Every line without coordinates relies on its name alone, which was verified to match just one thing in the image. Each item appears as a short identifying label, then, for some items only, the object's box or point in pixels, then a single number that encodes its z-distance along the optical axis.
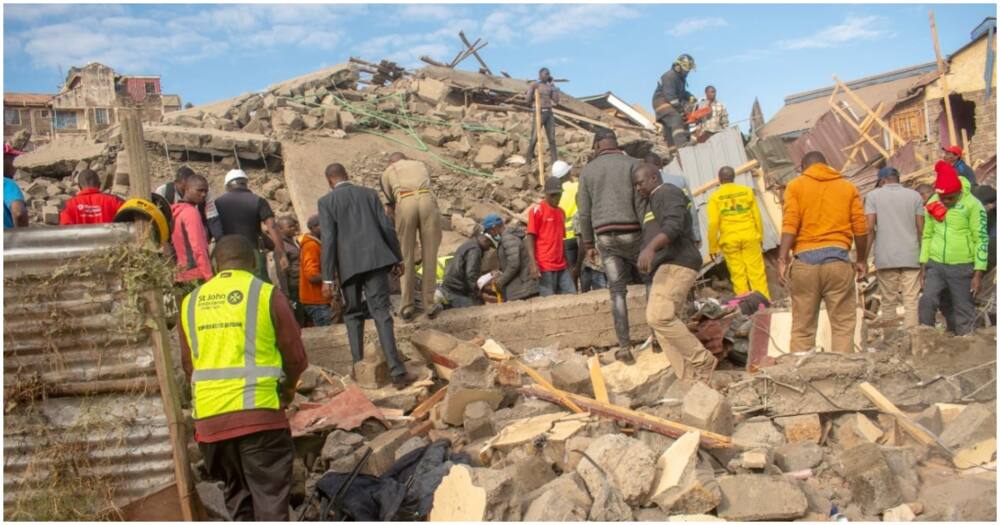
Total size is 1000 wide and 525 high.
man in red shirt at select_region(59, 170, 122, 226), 6.57
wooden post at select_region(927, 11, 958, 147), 14.19
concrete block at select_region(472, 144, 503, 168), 16.91
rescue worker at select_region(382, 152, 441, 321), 7.38
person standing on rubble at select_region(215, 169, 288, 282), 7.36
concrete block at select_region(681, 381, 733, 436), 5.35
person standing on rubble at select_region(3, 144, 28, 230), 6.49
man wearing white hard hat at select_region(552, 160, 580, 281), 9.55
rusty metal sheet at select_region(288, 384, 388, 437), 5.84
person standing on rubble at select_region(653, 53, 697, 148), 15.66
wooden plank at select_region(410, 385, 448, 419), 6.31
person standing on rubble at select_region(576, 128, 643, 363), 7.12
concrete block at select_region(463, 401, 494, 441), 5.79
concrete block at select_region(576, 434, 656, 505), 4.52
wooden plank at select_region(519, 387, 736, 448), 5.19
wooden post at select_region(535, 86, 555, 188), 15.17
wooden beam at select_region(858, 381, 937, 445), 5.38
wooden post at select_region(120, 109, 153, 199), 5.66
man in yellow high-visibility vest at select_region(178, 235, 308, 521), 4.13
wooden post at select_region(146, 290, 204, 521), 4.37
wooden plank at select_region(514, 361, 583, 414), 5.89
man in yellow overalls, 9.46
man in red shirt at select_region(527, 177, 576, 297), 8.91
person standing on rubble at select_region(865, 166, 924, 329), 8.35
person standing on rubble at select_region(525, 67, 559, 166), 15.49
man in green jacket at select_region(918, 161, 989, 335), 7.47
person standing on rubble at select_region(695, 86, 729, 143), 17.06
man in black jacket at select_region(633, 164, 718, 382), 6.46
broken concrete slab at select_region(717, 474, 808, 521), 4.36
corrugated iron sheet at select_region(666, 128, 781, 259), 12.70
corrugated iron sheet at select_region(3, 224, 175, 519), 4.25
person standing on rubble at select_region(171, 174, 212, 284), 6.80
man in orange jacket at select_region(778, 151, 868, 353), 6.35
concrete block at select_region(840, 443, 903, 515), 4.58
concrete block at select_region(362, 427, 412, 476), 5.34
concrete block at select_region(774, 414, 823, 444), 5.70
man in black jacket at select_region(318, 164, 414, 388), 6.61
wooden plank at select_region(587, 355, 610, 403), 6.22
